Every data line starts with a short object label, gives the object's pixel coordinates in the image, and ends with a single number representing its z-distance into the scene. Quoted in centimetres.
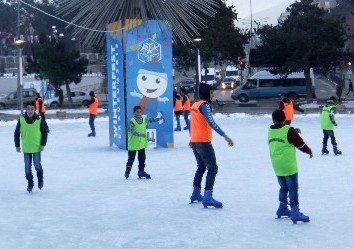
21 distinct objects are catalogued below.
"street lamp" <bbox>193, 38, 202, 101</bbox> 4552
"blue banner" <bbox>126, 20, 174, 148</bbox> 2008
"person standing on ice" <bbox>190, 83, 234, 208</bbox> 1077
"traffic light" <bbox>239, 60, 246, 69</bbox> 5992
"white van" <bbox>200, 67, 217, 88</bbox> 7775
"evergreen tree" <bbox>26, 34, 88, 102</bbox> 5231
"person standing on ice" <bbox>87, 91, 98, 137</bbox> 2422
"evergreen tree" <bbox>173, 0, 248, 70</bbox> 5070
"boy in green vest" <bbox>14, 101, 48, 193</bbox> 1270
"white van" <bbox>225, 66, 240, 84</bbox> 8619
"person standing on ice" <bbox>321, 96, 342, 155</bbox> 1801
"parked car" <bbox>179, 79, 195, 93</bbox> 6575
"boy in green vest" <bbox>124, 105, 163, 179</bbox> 1415
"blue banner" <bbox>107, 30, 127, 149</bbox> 2027
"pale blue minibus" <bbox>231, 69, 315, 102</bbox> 5153
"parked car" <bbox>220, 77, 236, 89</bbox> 7544
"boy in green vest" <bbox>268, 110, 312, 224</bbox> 972
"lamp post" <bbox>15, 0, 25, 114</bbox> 3495
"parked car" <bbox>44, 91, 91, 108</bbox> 5131
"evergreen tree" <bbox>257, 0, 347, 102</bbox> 4556
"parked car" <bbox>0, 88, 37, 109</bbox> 5130
